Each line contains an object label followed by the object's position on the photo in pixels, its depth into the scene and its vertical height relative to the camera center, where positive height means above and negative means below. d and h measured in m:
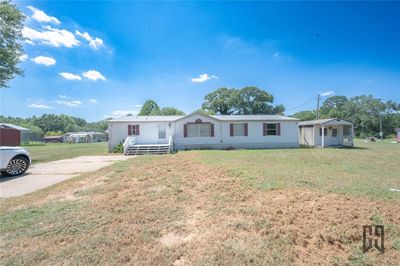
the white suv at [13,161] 7.91 -0.84
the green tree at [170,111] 49.18 +6.01
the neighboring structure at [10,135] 25.14 +0.51
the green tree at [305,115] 51.69 +5.16
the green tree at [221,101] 48.94 +8.01
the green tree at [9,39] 13.22 +6.43
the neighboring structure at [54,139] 59.41 -0.17
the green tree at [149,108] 53.71 +7.50
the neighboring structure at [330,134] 20.61 +0.04
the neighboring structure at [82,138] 54.22 +0.07
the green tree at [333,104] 61.74 +9.39
